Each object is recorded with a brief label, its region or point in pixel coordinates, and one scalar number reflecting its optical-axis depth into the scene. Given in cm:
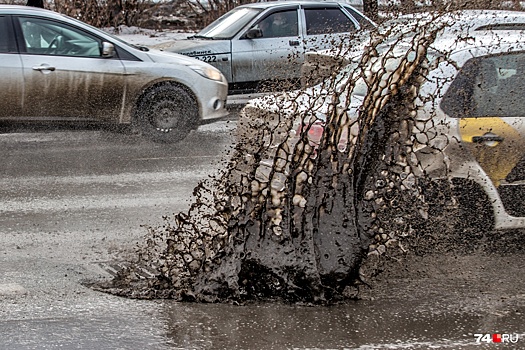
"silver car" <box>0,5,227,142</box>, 2064
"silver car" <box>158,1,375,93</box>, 2732
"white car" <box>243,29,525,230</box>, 1103
